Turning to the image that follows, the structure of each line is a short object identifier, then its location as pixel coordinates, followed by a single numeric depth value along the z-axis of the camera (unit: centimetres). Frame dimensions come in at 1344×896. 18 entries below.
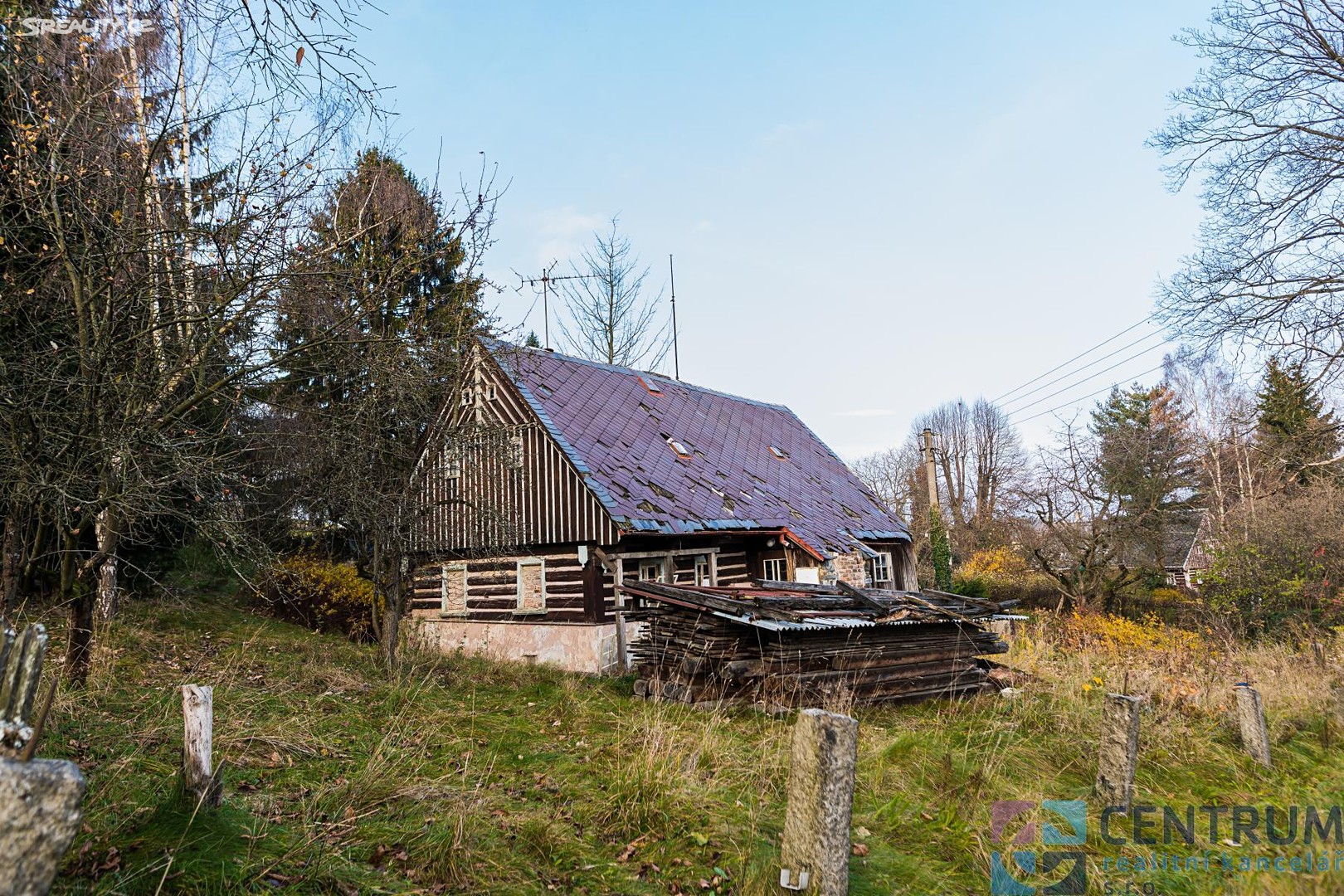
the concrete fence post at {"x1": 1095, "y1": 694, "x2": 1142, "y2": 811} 575
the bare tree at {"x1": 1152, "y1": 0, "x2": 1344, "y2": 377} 1187
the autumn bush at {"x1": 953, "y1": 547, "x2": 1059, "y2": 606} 2606
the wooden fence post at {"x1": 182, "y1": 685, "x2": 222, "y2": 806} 431
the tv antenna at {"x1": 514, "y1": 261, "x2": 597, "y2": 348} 911
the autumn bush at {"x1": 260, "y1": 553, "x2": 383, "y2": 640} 1750
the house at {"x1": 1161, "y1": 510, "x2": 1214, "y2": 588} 2775
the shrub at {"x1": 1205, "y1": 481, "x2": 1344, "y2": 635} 1572
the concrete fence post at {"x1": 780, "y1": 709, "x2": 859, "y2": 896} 390
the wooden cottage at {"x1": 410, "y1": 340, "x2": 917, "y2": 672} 1355
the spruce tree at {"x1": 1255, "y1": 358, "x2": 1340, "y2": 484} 1191
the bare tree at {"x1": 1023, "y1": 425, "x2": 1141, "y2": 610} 2084
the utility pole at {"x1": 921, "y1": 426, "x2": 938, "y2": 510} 2798
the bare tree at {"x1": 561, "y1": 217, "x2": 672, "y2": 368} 2889
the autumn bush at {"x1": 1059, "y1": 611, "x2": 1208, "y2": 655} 1312
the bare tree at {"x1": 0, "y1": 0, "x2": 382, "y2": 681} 594
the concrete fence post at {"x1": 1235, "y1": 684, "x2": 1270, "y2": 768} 718
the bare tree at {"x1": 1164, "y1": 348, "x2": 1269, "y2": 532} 2688
